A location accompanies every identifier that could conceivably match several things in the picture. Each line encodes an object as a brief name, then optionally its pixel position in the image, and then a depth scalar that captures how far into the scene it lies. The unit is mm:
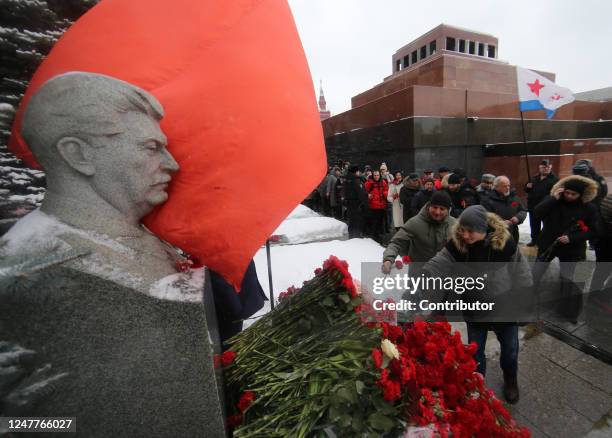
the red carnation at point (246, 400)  1229
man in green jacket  2770
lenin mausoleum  8086
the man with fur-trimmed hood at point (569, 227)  3193
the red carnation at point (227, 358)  1429
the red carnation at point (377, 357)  1115
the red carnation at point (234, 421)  1277
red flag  1165
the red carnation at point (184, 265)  1222
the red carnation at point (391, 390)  1046
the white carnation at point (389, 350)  1141
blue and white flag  5998
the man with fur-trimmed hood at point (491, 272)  2234
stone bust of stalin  1015
